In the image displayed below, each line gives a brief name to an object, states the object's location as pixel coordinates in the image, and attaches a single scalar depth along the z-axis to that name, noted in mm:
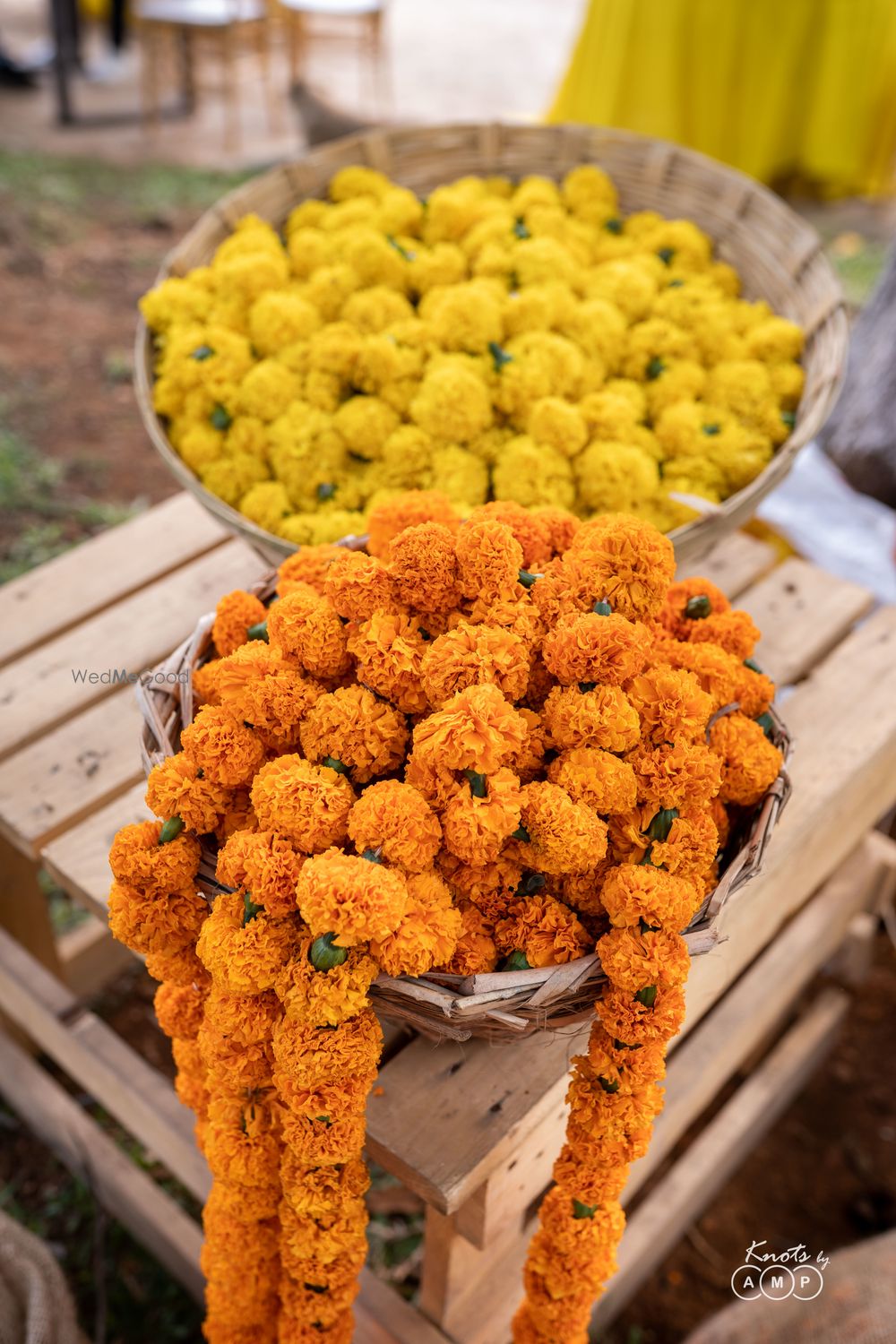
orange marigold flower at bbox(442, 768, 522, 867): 931
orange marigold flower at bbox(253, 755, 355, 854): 946
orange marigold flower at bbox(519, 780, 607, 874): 953
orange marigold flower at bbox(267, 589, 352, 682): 1061
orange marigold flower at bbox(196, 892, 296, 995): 919
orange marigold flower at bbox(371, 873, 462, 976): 886
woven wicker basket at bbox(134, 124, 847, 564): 1834
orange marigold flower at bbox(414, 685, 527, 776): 934
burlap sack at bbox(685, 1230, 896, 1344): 1275
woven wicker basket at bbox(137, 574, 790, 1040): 929
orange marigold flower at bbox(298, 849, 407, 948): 864
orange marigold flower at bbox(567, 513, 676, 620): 1070
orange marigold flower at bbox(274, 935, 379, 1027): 879
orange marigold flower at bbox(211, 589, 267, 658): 1225
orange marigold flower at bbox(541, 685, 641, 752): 996
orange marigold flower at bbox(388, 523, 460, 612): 1062
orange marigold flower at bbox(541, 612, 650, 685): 996
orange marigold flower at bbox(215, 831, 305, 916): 917
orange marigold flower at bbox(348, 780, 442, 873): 916
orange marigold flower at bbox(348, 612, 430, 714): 1028
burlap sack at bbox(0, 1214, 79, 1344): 1322
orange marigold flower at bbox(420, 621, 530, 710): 992
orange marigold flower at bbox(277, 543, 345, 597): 1219
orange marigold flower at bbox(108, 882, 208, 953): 1002
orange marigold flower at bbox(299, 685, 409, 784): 1014
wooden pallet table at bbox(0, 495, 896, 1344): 1239
